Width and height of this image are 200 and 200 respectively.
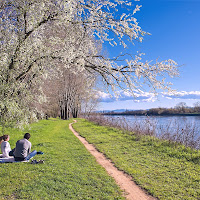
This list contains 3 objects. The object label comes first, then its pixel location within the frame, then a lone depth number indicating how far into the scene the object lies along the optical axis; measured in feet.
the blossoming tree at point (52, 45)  21.34
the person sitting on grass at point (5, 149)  29.24
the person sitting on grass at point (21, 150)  28.22
